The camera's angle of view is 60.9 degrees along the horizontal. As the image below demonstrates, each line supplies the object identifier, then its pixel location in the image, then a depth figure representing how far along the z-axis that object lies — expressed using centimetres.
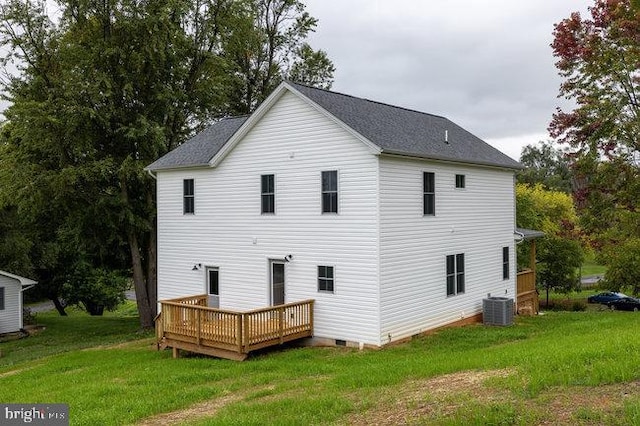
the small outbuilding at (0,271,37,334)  2566
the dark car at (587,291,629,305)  3441
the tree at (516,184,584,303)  3034
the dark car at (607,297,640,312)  3334
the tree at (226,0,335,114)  3197
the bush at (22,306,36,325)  2893
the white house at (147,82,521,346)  1418
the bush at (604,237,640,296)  1933
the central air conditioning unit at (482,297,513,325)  1728
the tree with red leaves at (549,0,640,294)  1828
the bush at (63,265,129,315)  3425
